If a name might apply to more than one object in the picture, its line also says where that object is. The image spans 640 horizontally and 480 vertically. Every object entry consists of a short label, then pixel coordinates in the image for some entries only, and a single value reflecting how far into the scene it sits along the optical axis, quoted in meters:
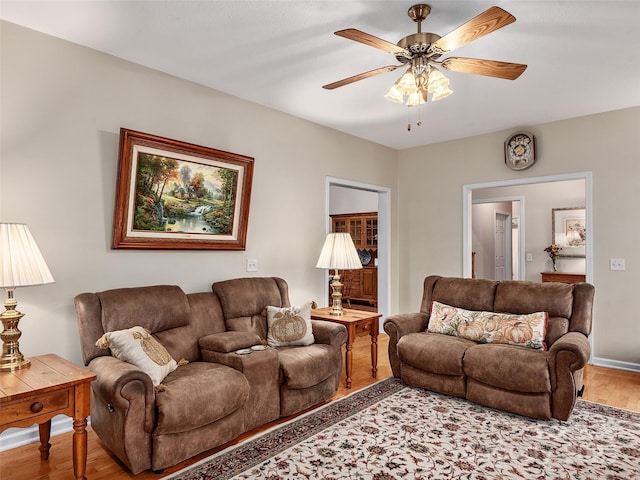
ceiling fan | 2.17
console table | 6.09
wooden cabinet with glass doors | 8.50
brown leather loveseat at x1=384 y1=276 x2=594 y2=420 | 2.87
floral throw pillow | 3.26
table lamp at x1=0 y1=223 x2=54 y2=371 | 2.13
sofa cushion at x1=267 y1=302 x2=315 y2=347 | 3.38
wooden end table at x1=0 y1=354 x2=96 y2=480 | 1.89
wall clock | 4.74
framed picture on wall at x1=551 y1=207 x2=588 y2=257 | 6.32
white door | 8.10
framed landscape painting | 3.07
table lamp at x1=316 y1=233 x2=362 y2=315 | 4.03
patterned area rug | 2.31
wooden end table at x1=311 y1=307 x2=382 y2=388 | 3.66
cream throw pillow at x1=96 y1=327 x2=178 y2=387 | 2.45
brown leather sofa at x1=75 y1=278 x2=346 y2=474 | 2.23
